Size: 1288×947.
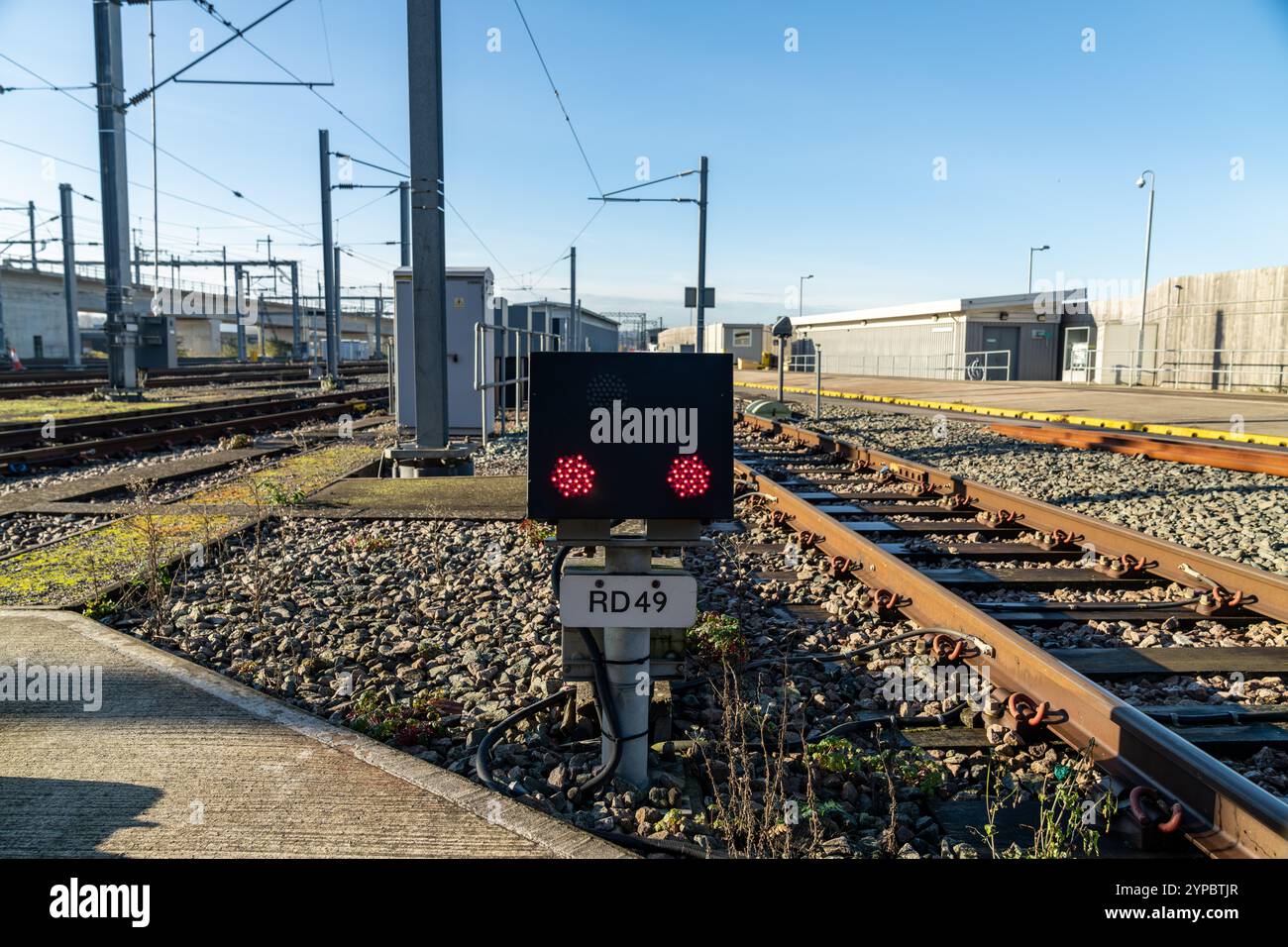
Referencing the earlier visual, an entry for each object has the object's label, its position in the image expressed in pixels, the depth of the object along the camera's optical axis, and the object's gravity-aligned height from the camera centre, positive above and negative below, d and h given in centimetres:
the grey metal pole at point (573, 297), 3909 +363
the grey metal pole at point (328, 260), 3200 +364
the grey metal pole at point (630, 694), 361 -121
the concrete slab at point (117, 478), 957 -136
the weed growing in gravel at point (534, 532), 738 -128
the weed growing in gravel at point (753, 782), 309 -150
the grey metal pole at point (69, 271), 4544 +425
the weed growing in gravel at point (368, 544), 736 -137
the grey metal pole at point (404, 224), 3369 +550
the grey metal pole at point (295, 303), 5216 +336
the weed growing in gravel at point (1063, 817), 304 -147
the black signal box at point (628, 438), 329 -23
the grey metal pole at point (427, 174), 1009 +204
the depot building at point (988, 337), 4391 +188
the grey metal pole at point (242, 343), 6674 +149
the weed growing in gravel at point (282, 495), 923 -129
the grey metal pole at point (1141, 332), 3494 +172
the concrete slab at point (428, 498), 866 -129
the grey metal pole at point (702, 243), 2905 +391
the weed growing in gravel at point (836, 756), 367 -147
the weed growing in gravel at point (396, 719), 386 -146
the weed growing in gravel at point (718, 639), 486 -137
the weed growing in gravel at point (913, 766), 361 -150
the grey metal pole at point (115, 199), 2123 +374
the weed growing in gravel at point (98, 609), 555 -143
